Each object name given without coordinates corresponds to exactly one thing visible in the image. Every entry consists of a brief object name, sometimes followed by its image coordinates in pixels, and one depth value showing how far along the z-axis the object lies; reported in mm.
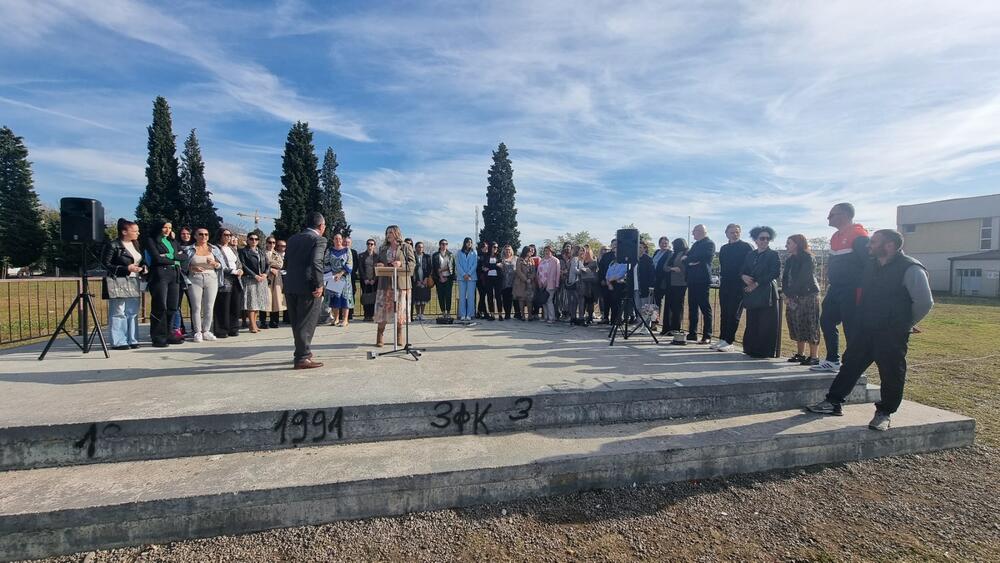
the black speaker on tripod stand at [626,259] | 7164
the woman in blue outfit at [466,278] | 9703
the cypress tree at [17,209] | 40156
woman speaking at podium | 6090
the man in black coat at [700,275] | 7188
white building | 36781
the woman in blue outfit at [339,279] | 8812
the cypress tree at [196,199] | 37594
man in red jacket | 5230
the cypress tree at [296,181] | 34250
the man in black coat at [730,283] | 6703
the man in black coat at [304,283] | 5109
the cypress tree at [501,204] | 43594
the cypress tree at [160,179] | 36406
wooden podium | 5816
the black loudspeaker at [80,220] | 5504
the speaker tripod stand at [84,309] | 5502
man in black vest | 4047
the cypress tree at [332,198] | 41084
